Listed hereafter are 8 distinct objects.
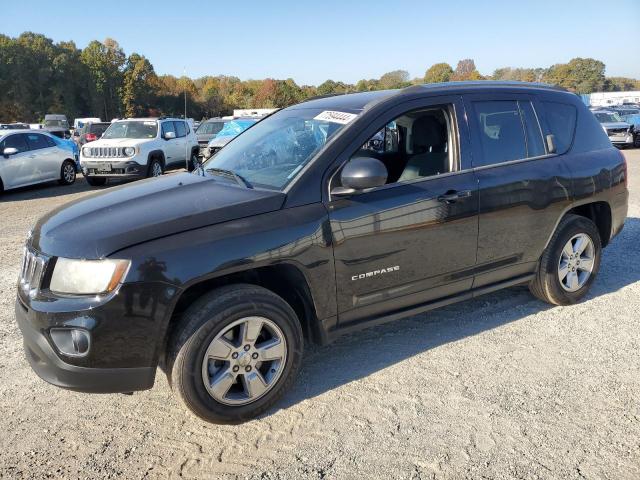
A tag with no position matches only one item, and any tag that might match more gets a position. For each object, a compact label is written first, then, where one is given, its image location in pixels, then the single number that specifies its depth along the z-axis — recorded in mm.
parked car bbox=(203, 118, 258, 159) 15167
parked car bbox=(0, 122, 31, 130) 25827
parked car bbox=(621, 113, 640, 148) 22555
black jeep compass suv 2705
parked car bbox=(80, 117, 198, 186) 13516
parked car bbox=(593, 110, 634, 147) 21828
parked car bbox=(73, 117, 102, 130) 35497
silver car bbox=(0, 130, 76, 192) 12648
